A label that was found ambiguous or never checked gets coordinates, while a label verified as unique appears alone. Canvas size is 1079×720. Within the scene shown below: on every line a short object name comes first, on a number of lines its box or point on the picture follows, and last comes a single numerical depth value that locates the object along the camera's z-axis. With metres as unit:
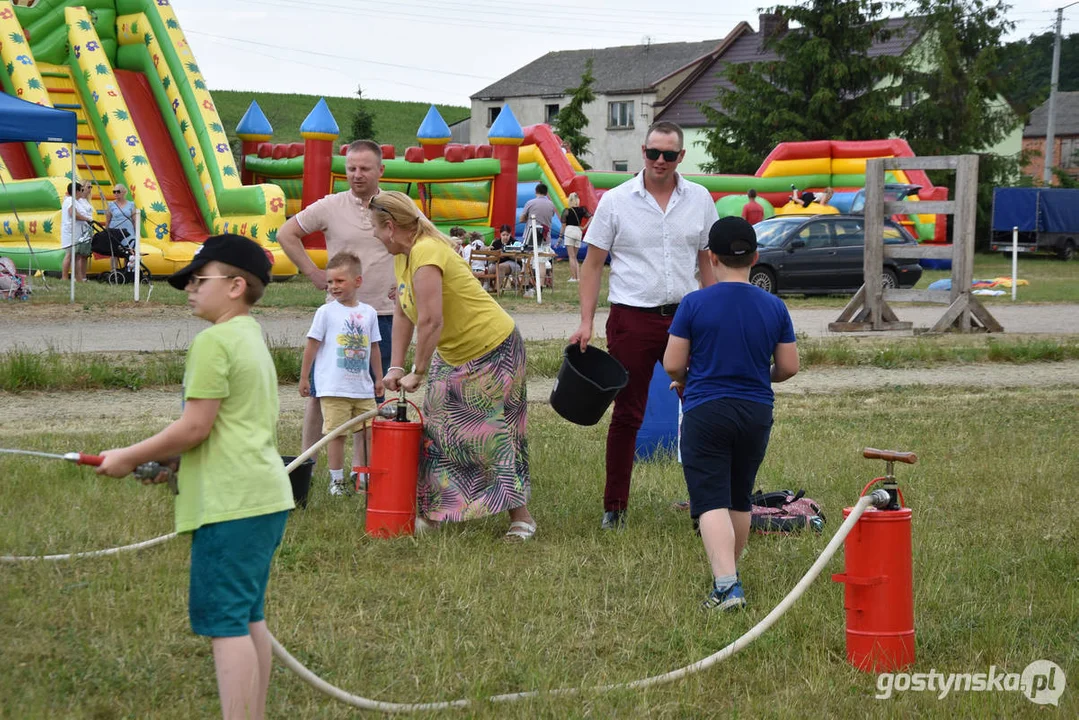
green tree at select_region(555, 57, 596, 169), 53.97
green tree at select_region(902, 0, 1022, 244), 46.59
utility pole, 50.72
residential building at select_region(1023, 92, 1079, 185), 77.94
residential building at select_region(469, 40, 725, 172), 69.44
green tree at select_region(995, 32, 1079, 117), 50.78
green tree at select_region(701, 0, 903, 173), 44.56
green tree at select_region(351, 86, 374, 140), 57.65
